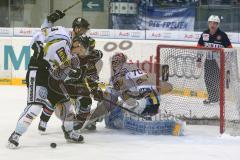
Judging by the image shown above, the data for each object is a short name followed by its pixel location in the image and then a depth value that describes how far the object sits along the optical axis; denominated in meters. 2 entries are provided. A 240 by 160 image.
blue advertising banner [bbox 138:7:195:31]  18.30
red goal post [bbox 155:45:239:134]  11.32
